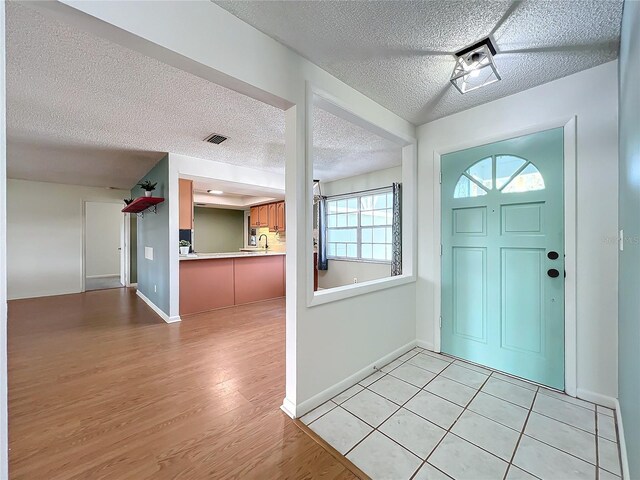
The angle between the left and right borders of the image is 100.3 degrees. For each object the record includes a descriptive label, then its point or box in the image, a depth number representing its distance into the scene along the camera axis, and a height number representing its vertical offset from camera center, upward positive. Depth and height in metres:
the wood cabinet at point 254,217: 7.16 +0.62
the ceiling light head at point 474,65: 1.64 +1.16
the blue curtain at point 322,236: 5.75 +0.06
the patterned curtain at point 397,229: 4.38 +0.15
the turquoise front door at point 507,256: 2.10 -0.16
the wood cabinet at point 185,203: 4.12 +0.57
